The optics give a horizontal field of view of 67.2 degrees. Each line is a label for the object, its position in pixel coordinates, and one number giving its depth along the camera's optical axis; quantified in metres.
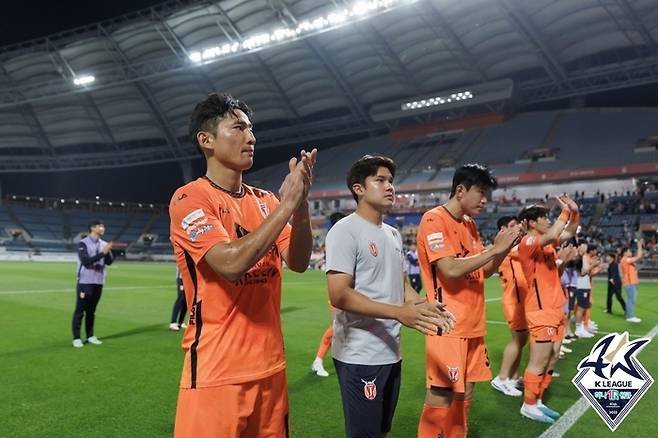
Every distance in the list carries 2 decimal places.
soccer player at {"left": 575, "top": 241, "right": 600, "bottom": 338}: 10.02
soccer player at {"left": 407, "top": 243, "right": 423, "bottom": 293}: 17.39
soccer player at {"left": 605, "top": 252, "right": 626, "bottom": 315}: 13.06
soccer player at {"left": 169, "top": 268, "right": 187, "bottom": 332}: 10.06
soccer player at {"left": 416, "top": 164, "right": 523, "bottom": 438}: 3.60
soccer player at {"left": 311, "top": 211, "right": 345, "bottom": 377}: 6.61
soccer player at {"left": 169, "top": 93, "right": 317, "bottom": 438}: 2.00
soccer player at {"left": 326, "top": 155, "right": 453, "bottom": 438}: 2.91
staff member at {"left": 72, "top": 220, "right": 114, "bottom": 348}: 8.50
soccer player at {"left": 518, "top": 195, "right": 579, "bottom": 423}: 5.00
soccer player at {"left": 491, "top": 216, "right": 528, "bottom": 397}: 5.92
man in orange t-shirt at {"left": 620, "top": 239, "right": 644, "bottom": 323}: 12.00
